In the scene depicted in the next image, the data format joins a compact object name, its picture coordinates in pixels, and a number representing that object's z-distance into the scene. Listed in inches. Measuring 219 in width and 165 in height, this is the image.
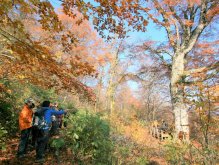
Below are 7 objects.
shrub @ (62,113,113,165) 168.3
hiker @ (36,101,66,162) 162.1
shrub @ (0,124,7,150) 172.4
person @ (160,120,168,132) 515.6
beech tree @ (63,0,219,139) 316.9
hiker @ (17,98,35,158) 164.9
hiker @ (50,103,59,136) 208.4
